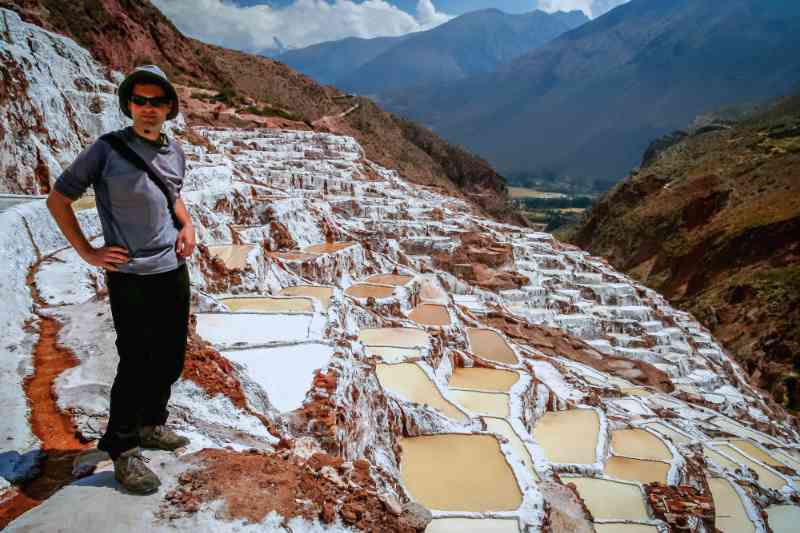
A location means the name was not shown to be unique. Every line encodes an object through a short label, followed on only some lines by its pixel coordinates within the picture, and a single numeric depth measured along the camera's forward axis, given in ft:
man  8.02
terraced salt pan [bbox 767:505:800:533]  37.57
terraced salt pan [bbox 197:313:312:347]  21.01
